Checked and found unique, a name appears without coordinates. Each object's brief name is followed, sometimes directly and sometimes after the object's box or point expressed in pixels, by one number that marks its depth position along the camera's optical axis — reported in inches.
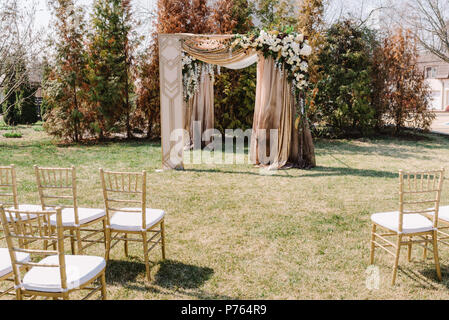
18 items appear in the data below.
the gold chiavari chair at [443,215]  134.2
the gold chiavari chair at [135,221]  130.8
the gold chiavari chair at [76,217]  134.1
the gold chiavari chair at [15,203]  134.9
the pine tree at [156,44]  460.1
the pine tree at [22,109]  668.7
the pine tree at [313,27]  483.5
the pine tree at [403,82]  499.5
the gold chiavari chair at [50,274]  91.7
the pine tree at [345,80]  505.4
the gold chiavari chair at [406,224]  126.3
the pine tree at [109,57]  488.7
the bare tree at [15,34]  489.1
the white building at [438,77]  1205.7
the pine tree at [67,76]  470.6
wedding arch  305.0
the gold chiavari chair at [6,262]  100.3
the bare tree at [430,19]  614.9
